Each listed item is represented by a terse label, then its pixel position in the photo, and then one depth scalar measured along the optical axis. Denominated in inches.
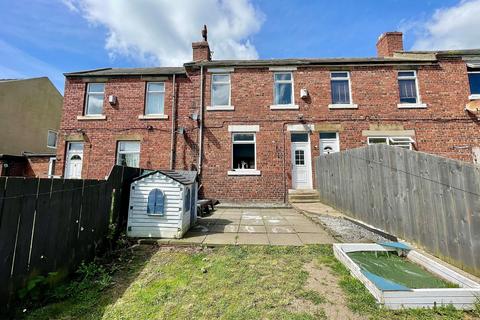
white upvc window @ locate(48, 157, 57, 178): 509.4
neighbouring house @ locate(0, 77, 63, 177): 516.7
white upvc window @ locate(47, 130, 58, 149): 579.2
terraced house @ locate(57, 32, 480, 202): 434.3
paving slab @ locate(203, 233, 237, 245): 198.0
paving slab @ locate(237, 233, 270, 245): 199.8
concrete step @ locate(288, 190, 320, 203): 404.5
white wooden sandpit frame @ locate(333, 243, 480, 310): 108.3
